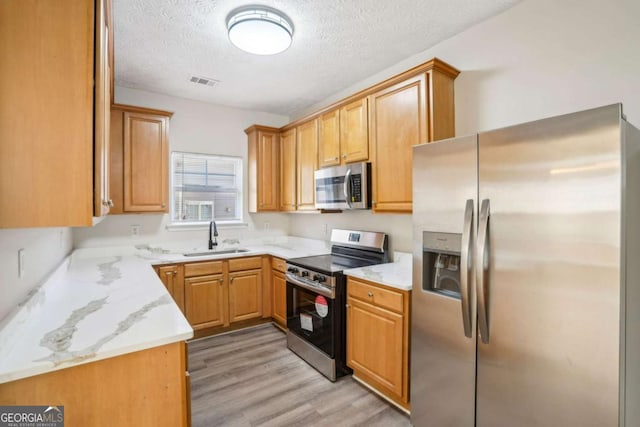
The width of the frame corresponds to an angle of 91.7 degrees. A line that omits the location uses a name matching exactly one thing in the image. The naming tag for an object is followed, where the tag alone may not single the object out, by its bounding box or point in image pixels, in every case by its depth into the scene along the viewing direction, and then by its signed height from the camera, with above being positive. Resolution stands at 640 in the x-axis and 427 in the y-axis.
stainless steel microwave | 2.77 +0.25
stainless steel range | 2.56 -0.74
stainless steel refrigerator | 1.21 -0.28
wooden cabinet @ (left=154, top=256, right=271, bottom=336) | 3.22 -0.85
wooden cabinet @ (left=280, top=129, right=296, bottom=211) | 3.89 +0.55
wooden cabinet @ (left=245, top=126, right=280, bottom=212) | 4.06 +0.59
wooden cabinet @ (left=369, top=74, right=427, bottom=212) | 2.35 +0.61
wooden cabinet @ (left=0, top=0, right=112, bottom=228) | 1.00 +0.34
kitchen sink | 3.70 -0.48
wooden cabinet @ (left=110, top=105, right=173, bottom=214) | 3.17 +0.57
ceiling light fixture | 2.07 +1.26
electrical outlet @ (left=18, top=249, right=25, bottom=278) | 1.46 -0.23
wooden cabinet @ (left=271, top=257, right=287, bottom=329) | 3.48 -0.90
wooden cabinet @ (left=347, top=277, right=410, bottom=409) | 2.11 -0.91
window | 3.86 +0.33
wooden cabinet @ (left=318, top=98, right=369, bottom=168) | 2.83 +0.77
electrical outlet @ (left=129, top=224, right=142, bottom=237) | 3.53 -0.18
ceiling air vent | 3.21 +1.40
